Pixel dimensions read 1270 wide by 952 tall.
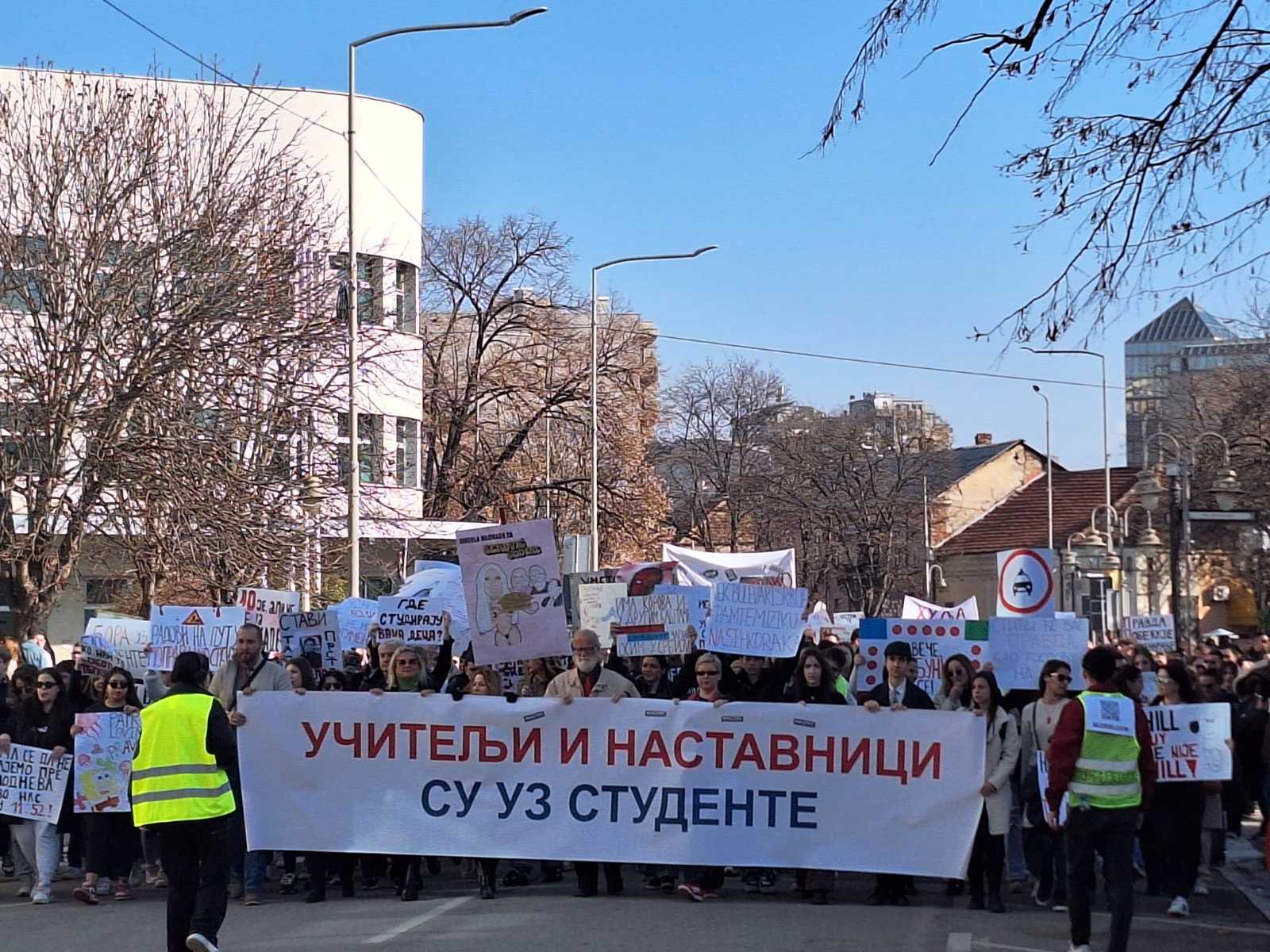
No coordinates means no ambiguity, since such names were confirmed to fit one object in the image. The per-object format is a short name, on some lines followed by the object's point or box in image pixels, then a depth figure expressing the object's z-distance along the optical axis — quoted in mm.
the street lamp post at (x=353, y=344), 25094
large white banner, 12391
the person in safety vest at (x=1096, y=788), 9797
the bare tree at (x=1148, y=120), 7129
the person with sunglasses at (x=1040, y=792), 12383
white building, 30797
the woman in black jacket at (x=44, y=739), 13148
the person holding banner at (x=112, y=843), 12969
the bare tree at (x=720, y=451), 65562
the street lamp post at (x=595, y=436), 37875
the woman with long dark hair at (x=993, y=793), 12227
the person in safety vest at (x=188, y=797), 9391
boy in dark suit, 12531
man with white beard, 12805
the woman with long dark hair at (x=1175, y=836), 12539
